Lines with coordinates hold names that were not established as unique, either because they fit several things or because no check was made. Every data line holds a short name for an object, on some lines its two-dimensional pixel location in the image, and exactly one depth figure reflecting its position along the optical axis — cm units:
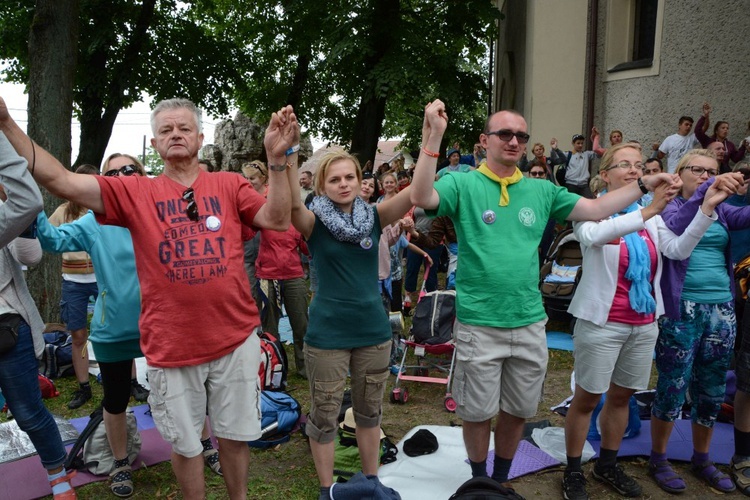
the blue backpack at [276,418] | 441
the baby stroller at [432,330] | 544
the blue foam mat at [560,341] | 678
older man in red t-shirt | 262
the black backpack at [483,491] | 251
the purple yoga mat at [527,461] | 388
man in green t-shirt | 311
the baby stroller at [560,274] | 708
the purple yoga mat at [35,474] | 370
